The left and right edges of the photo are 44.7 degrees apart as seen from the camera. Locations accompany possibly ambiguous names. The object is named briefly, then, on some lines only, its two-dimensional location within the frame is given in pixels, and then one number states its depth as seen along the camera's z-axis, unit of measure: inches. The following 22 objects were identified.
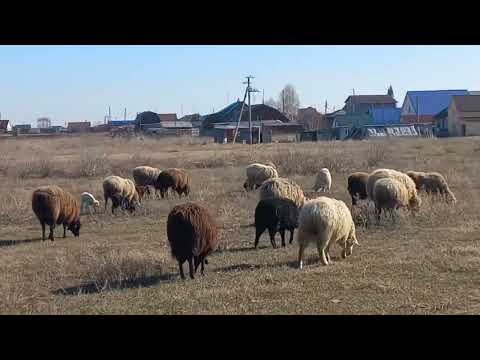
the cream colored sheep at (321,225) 391.2
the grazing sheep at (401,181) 601.9
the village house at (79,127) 3747.5
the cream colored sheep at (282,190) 588.4
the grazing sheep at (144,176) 983.6
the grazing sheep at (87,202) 800.9
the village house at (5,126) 3469.5
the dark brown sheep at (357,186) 746.8
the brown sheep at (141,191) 853.3
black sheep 478.3
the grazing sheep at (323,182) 886.4
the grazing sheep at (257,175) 922.1
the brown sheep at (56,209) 586.2
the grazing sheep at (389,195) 567.2
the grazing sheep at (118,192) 783.1
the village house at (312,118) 3730.3
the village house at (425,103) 3105.3
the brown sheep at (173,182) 903.1
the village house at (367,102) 3617.1
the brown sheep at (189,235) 382.0
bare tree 4522.4
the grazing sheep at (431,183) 722.2
